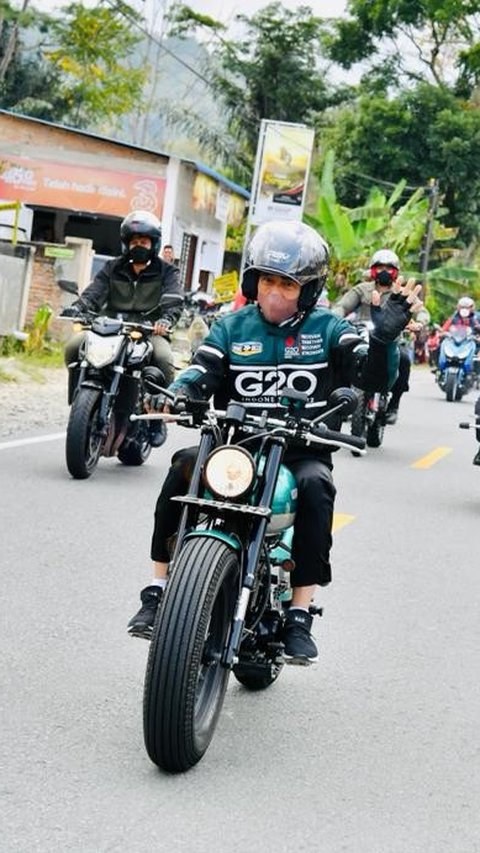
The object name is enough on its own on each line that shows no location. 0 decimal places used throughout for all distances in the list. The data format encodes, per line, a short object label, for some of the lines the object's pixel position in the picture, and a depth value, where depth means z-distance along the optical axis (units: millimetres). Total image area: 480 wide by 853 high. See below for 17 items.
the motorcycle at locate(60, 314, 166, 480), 10375
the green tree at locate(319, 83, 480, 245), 51219
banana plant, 33625
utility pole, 45500
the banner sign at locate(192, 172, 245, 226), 41250
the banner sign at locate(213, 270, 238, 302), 27859
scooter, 25688
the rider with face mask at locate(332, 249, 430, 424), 13109
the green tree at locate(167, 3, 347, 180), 56469
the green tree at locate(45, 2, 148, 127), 51094
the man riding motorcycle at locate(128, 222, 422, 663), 5168
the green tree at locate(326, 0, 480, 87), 54688
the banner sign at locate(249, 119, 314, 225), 39875
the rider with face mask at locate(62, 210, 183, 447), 10852
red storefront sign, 37344
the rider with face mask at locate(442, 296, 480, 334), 25812
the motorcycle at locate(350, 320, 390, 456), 14734
